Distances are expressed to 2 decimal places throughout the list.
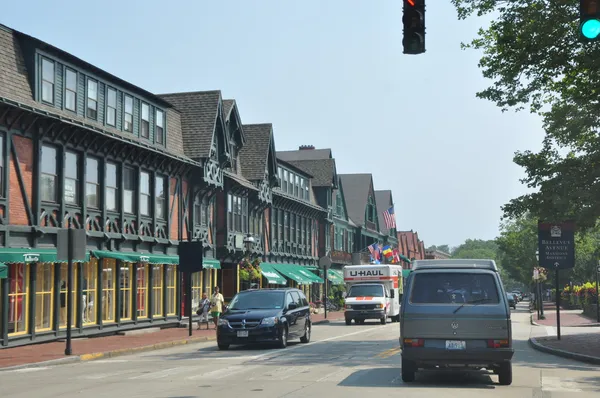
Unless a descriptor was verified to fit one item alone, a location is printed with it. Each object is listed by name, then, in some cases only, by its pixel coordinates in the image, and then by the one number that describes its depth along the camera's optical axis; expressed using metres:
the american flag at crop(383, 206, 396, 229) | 69.62
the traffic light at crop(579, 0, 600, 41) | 9.80
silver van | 13.93
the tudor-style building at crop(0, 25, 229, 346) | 24.59
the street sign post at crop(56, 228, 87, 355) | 21.36
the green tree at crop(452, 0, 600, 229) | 22.83
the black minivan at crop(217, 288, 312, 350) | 22.86
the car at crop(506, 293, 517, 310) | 72.09
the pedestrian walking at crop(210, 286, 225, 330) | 32.47
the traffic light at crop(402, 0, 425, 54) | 10.79
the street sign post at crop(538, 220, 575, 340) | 25.00
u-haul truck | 40.06
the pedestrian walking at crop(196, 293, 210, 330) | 35.08
